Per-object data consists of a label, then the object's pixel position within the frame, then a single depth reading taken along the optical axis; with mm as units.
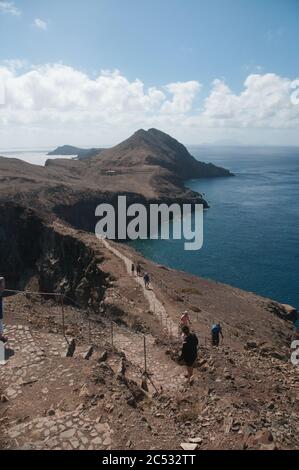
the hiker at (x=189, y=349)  17516
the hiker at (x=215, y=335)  22344
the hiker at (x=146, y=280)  38781
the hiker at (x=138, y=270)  43188
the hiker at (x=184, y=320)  22005
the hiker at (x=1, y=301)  14195
